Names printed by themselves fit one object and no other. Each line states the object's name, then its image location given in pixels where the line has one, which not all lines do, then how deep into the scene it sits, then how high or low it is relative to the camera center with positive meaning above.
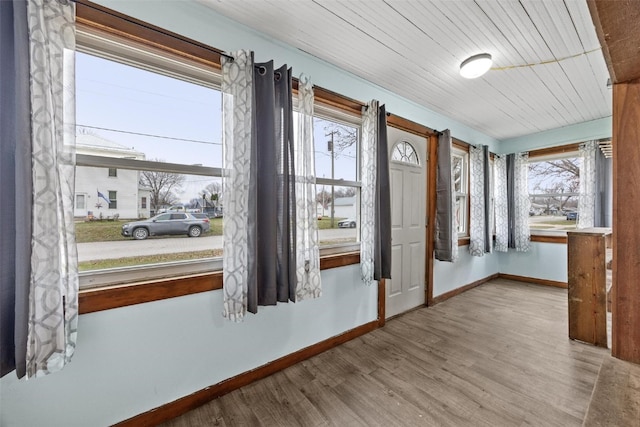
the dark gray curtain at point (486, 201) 3.90 +0.16
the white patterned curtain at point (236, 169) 1.61 +0.28
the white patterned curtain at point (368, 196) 2.37 +0.15
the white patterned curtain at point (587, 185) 3.56 +0.35
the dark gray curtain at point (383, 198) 2.44 +0.14
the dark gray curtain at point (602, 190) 3.46 +0.27
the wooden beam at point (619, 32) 0.62 +0.47
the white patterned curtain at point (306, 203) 1.93 +0.08
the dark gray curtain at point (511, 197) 4.25 +0.23
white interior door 2.86 -0.10
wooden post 0.82 -0.02
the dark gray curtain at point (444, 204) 3.20 +0.10
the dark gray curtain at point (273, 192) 1.73 +0.15
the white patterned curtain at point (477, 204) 3.84 +0.11
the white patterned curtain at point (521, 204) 4.18 +0.11
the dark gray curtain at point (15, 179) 1.06 +0.15
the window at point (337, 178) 2.37 +0.33
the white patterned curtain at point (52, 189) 1.10 +0.12
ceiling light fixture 2.04 +1.19
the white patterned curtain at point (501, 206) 4.26 +0.08
